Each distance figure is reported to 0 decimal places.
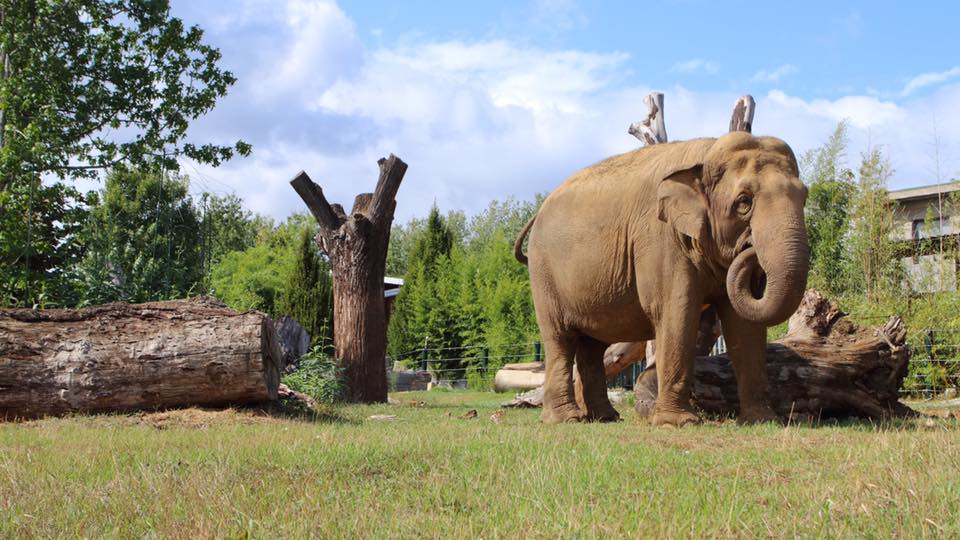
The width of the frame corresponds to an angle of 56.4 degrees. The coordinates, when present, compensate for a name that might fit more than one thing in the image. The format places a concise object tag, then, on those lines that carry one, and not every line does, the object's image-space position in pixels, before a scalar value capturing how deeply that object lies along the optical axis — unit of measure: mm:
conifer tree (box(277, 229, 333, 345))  26922
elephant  7781
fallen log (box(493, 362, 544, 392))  19302
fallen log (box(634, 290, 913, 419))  9641
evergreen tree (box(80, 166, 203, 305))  19000
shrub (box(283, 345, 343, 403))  13633
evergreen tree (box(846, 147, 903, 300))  19656
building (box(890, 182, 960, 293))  18922
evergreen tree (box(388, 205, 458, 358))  28203
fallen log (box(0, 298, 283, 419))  9547
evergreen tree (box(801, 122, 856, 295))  21609
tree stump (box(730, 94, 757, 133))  13922
